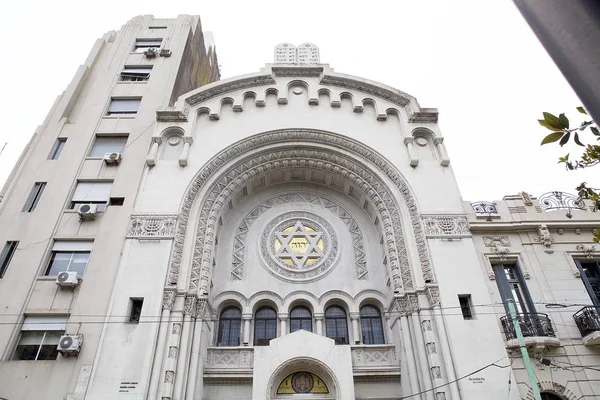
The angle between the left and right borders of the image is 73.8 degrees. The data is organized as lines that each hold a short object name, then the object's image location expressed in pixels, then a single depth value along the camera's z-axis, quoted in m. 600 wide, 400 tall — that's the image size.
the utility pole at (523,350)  10.30
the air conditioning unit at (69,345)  13.21
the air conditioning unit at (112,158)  18.44
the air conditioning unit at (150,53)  23.86
